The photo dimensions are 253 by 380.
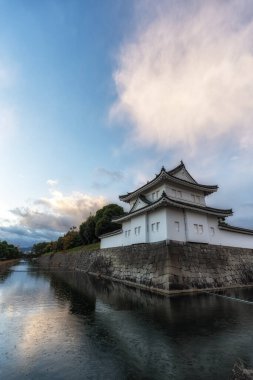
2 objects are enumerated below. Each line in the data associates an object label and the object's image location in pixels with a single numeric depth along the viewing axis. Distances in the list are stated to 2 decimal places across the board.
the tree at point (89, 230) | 47.34
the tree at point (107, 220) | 40.62
